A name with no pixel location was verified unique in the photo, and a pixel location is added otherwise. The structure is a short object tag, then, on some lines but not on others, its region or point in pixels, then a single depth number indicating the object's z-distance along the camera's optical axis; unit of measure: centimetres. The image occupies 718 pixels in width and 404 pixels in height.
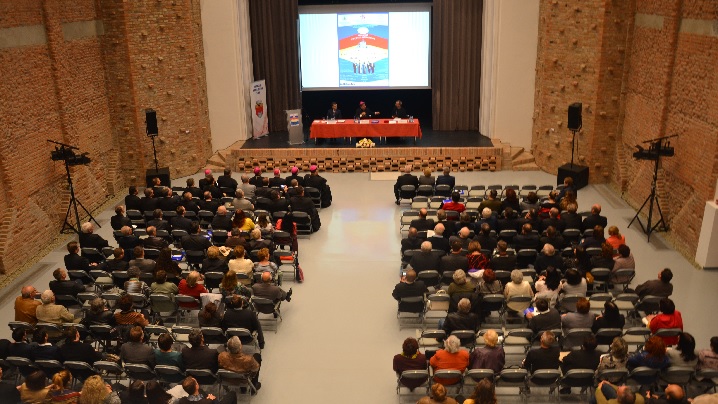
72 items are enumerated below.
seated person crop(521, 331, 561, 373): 816
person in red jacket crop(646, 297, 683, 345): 888
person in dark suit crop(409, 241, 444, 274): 1084
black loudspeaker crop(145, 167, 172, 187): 1722
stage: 1906
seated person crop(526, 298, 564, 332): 905
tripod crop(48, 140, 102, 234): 1434
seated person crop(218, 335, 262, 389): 830
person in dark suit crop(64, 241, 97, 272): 1116
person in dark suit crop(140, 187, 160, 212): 1411
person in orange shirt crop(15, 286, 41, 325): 978
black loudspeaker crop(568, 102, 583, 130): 1647
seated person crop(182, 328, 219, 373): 830
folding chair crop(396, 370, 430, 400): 821
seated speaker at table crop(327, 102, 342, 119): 2025
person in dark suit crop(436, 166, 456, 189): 1545
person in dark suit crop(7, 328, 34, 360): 854
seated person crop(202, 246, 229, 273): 1092
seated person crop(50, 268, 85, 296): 1038
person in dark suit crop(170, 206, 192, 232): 1287
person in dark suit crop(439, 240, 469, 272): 1072
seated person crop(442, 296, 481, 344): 898
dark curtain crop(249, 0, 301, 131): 2073
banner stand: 2048
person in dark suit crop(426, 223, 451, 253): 1165
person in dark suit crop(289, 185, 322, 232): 1409
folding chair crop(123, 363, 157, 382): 833
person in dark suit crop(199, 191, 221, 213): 1398
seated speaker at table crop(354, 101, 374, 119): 2030
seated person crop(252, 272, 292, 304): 1029
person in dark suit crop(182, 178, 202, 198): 1458
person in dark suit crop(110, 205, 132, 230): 1299
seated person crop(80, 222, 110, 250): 1229
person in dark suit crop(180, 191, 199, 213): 1388
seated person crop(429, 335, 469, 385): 820
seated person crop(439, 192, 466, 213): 1365
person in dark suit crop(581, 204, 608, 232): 1250
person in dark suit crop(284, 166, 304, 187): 1517
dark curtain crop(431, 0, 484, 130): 2056
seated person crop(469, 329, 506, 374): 818
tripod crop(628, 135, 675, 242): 1349
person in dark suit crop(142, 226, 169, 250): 1182
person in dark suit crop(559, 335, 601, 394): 807
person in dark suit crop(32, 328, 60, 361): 850
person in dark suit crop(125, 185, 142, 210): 1420
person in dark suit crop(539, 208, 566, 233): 1225
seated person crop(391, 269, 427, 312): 1020
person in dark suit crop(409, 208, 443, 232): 1266
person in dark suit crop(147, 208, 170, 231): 1276
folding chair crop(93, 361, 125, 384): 833
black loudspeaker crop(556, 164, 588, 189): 1698
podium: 1966
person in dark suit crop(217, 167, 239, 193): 1552
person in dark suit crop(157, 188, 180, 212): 1407
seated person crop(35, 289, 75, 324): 962
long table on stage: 1947
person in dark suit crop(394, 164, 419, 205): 1562
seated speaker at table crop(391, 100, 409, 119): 2042
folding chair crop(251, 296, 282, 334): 1008
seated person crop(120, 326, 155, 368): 848
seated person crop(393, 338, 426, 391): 824
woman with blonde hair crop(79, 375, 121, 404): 729
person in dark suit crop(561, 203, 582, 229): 1247
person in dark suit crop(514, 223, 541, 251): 1166
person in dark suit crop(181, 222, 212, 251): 1184
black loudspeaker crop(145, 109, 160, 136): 1695
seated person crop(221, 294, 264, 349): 927
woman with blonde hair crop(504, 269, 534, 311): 980
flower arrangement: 1931
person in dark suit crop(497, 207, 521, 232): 1238
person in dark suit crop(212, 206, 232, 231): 1297
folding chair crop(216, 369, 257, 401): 828
